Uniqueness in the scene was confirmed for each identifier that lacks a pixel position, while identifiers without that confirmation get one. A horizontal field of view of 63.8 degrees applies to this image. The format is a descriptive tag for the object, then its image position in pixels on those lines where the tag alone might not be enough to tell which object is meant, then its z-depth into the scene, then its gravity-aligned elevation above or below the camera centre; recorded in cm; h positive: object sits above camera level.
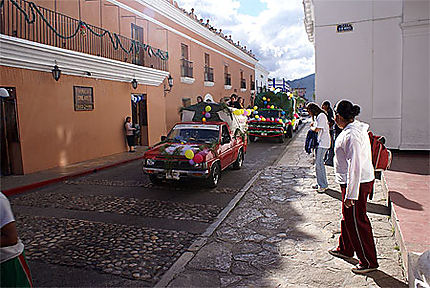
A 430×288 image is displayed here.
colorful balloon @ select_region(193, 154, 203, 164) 741 -89
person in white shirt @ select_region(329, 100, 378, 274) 375 -73
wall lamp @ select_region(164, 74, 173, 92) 1778 +177
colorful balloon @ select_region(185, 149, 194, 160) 747 -79
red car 752 -82
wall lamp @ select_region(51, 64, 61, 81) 1071 +150
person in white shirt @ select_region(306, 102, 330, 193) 707 -48
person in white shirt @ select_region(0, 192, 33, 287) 228 -89
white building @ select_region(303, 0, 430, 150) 927 +147
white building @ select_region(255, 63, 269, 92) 3895 +483
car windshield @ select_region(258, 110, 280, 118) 1714 +9
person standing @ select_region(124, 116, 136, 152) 1432 -55
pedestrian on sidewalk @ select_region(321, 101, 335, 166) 779 -30
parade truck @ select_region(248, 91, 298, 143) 1664 -7
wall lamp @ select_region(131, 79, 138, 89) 1470 +152
